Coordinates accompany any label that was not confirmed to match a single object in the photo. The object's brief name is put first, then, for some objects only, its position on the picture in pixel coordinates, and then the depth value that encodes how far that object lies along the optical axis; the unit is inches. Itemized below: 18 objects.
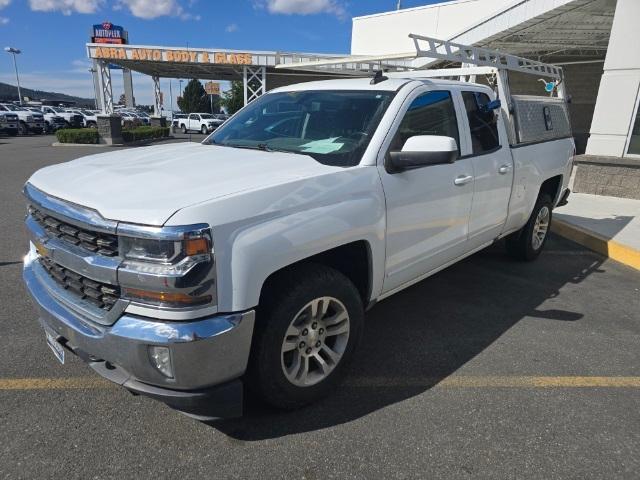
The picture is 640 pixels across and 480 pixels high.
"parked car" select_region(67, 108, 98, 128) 1405.0
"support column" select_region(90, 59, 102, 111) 1056.0
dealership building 350.9
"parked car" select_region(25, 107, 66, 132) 1193.6
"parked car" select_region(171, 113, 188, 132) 1547.7
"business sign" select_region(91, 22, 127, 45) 2169.0
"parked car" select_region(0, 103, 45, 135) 1110.7
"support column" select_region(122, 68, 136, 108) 2529.5
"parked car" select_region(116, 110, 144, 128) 1095.1
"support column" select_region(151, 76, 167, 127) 1573.6
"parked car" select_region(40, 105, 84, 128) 1305.1
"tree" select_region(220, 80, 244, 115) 1894.4
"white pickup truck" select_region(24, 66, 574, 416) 82.4
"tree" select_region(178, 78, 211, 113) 2918.3
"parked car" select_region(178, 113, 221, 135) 1401.3
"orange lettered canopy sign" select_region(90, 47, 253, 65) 1072.2
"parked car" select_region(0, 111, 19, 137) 1041.5
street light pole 2581.2
